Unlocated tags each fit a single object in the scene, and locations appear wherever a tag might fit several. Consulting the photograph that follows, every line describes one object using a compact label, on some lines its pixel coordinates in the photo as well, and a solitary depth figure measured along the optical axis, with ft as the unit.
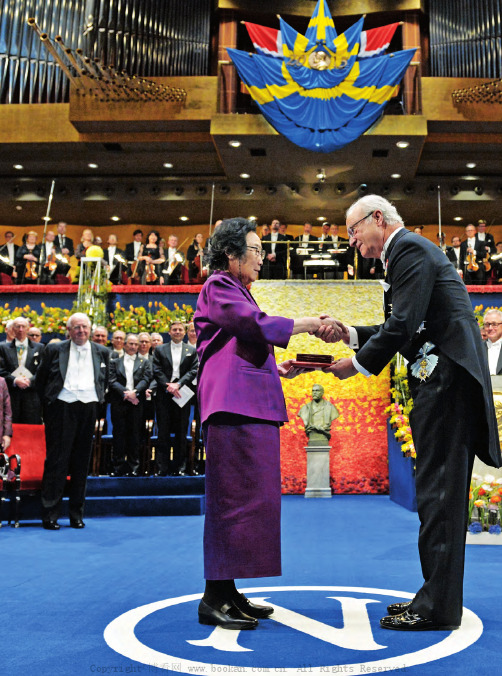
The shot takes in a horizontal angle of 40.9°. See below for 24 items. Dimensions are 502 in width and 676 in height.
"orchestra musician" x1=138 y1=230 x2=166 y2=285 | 35.68
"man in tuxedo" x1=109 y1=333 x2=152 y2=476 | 22.22
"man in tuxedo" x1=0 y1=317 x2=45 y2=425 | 21.86
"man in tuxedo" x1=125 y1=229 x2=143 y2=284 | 40.09
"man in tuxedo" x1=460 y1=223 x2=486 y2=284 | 35.42
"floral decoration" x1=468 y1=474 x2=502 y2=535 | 14.89
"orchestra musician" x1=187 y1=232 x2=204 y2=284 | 36.79
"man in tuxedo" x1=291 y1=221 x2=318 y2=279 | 34.50
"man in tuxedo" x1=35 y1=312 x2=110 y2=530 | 17.52
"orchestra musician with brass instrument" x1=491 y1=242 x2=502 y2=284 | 35.32
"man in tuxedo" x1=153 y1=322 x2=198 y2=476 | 21.86
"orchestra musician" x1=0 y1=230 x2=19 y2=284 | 35.91
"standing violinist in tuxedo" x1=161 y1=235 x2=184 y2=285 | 35.63
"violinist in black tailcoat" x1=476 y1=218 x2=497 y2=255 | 39.47
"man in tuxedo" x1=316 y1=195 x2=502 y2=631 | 7.34
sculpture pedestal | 28.89
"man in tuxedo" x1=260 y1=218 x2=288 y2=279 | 34.50
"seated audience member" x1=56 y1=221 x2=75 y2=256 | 38.18
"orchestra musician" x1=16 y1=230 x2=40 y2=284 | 36.35
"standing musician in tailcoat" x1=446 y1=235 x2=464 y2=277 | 35.58
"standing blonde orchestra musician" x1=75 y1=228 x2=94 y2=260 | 38.27
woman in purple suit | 7.80
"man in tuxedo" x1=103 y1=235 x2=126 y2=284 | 36.81
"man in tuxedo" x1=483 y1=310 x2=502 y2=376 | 19.06
